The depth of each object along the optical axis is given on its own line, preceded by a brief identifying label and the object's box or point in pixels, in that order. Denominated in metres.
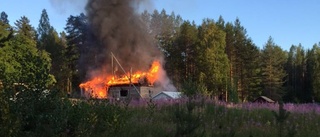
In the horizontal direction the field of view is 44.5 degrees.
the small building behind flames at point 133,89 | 46.67
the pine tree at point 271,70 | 66.50
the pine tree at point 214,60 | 52.34
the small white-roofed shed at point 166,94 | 34.97
